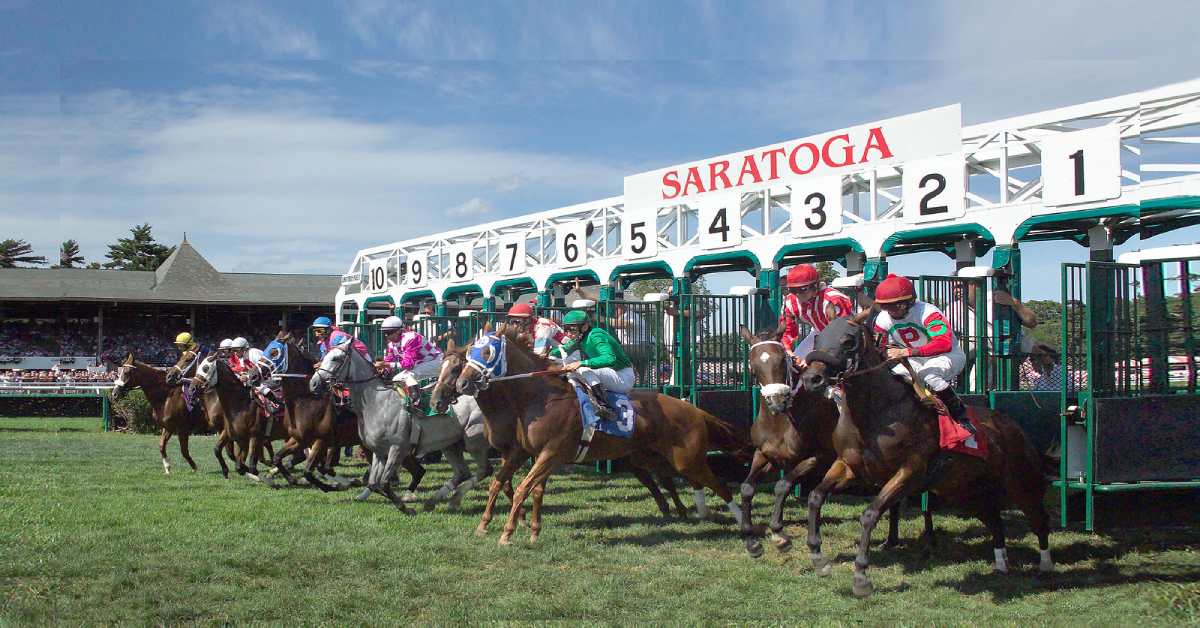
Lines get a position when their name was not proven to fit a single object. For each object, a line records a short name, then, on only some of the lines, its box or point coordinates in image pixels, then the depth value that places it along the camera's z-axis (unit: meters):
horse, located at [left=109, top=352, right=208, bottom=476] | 11.82
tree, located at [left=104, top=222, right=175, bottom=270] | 48.72
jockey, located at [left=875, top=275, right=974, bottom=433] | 5.88
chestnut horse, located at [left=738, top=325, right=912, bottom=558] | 6.74
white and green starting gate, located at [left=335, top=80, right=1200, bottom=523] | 8.15
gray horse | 8.80
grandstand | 29.55
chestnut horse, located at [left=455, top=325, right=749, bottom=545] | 7.32
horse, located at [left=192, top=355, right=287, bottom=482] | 10.60
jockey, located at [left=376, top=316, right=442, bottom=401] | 9.70
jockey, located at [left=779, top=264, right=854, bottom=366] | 7.07
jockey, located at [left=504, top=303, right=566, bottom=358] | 8.98
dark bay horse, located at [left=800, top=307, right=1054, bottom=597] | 5.67
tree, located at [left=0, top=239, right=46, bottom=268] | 33.93
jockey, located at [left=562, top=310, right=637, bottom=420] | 7.66
